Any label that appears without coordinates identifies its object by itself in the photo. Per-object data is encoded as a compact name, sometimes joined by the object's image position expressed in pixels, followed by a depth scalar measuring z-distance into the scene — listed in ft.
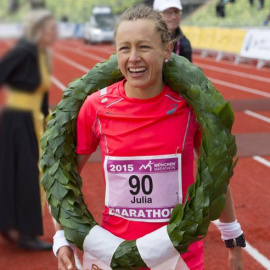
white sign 70.44
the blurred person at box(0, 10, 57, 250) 18.98
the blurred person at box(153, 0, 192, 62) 18.45
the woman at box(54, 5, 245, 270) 9.52
